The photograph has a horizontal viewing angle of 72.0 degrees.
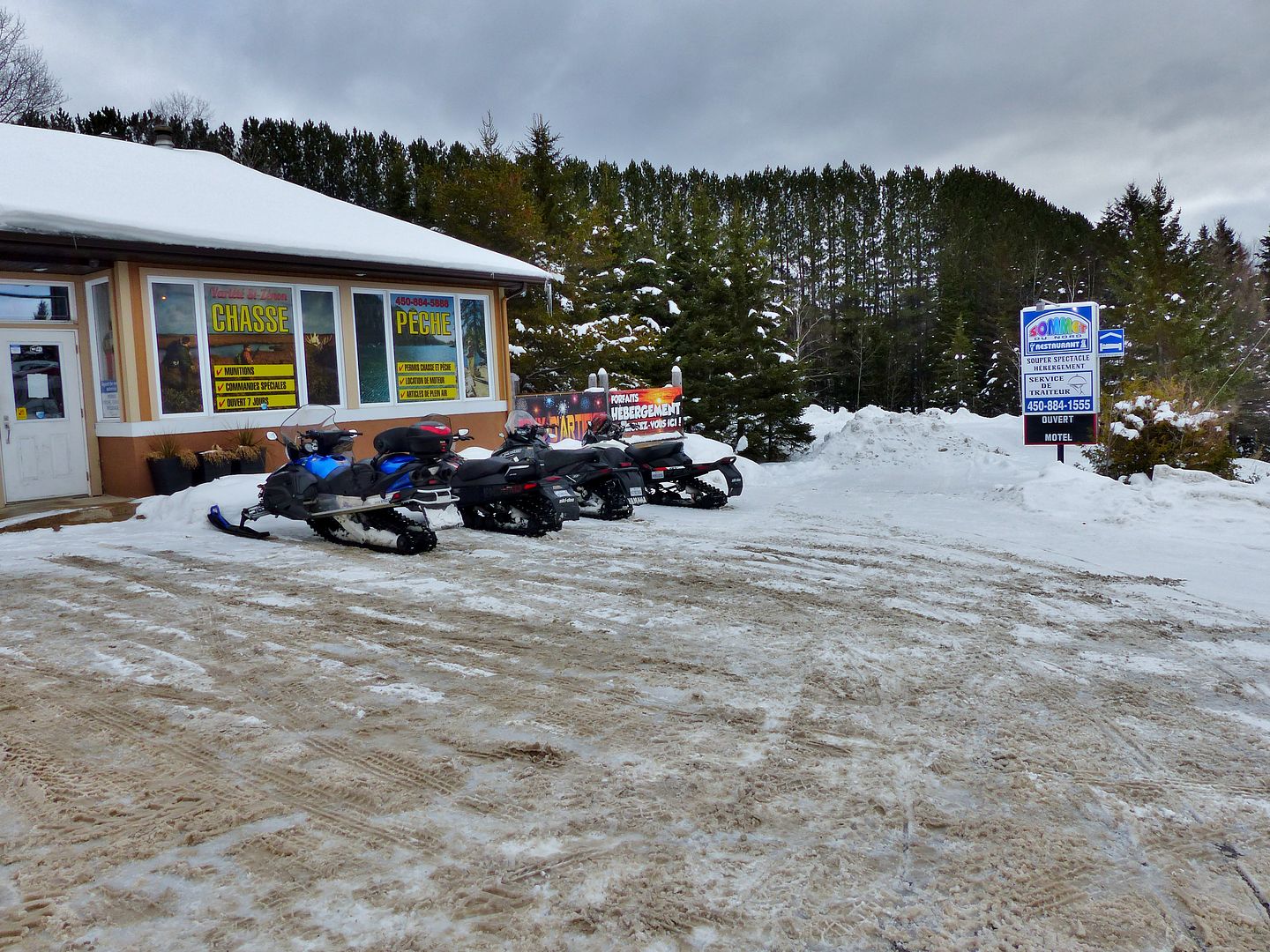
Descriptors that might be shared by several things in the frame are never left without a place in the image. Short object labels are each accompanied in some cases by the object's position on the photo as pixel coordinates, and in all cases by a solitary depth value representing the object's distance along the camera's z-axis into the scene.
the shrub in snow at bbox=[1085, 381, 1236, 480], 11.18
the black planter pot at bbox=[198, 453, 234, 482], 10.34
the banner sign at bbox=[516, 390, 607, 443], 13.73
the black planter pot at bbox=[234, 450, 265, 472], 10.63
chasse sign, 11.08
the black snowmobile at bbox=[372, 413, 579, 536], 7.23
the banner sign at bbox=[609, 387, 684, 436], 14.77
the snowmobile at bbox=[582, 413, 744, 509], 10.28
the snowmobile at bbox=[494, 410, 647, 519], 9.32
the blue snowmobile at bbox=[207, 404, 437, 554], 7.21
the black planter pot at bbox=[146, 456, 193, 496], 9.99
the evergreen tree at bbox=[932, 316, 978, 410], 40.91
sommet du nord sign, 11.92
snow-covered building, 9.92
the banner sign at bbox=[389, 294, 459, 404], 13.23
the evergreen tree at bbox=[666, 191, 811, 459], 20.06
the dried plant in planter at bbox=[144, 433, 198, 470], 10.08
